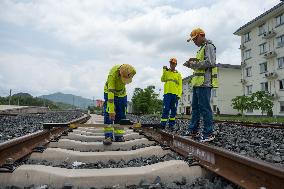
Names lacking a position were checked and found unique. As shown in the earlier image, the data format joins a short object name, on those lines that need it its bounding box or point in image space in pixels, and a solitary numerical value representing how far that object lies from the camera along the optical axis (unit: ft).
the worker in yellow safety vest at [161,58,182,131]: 29.17
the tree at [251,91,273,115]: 106.08
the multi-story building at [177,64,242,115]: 191.42
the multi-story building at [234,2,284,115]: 137.80
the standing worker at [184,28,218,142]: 18.39
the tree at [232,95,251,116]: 112.16
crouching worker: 17.44
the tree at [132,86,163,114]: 155.84
